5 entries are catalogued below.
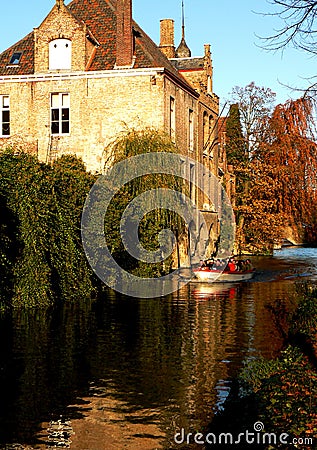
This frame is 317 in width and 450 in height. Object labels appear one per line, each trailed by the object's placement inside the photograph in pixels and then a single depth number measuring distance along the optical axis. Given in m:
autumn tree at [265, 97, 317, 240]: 46.66
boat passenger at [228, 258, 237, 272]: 30.62
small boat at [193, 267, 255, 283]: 29.52
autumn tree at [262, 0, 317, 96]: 8.02
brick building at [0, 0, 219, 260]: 32.25
